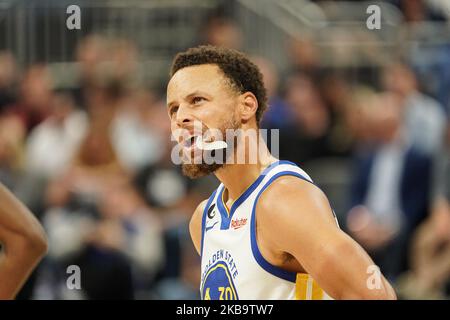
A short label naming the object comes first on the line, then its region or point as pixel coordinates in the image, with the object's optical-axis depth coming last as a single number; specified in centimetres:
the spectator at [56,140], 1781
